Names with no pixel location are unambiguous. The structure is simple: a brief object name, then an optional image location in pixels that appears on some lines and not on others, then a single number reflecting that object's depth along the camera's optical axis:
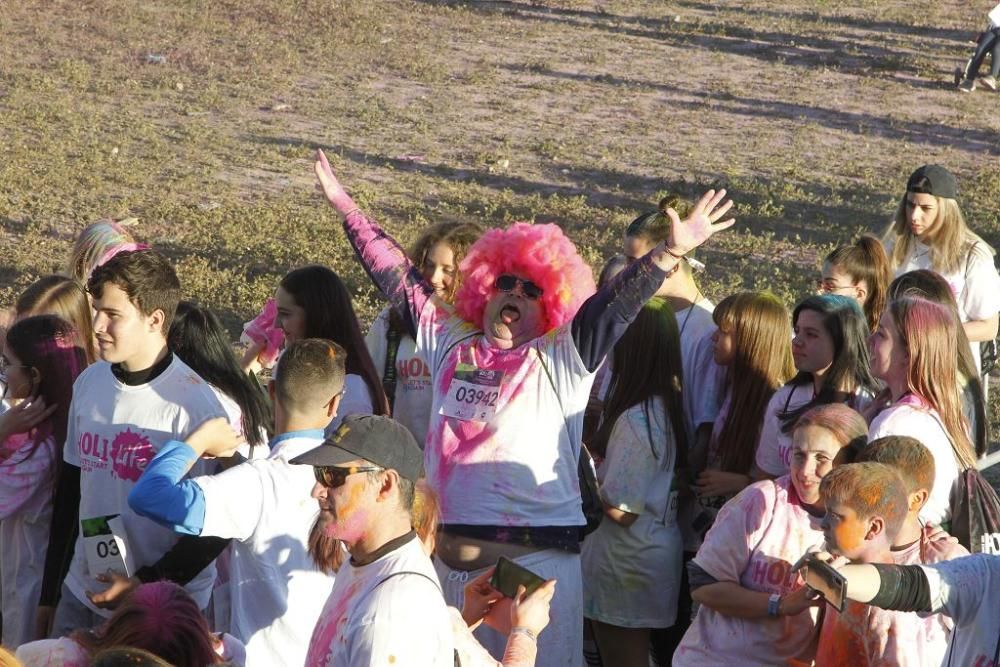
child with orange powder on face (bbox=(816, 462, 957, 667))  6.93
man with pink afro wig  8.60
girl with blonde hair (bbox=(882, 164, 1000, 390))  12.85
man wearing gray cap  5.69
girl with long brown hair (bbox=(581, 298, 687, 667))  9.92
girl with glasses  12.14
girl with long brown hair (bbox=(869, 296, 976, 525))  8.49
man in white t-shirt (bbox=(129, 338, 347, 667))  7.36
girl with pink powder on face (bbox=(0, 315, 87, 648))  9.27
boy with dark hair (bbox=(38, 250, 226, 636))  8.22
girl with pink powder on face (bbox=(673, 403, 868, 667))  8.23
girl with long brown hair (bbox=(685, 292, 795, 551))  10.37
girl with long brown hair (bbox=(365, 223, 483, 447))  11.23
